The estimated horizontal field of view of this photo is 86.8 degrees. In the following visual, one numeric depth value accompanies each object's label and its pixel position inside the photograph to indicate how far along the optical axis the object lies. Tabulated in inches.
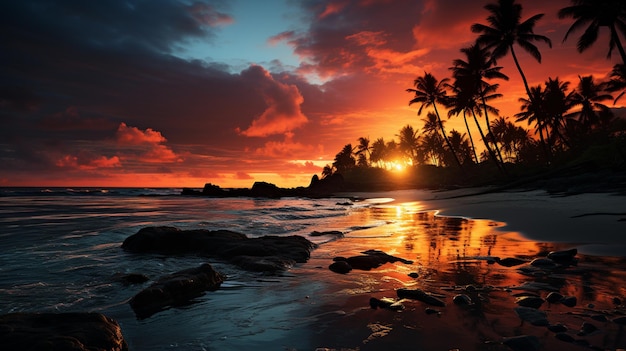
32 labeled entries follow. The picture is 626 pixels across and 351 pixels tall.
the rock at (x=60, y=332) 114.0
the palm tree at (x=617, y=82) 1497.3
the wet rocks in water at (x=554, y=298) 163.6
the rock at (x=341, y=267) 257.4
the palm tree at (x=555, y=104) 1740.9
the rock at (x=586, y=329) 126.6
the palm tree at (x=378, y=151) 4001.0
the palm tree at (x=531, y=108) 1764.3
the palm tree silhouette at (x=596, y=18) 905.5
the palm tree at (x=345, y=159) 4345.5
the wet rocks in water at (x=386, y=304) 164.4
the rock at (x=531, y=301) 160.1
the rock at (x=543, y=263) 236.2
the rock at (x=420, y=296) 168.1
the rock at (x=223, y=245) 310.0
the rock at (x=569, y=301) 158.6
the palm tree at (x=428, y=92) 1844.7
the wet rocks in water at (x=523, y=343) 116.7
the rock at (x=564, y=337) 122.0
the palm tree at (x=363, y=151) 4106.8
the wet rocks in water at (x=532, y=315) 138.3
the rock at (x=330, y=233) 483.5
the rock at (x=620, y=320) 133.7
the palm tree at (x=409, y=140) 3430.1
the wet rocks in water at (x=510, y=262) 250.5
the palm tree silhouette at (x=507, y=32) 1207.6
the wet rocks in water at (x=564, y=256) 247.3
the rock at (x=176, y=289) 185.6
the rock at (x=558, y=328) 129.5
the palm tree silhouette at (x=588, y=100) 1904.5
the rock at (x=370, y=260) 269.4
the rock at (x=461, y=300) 167.8
